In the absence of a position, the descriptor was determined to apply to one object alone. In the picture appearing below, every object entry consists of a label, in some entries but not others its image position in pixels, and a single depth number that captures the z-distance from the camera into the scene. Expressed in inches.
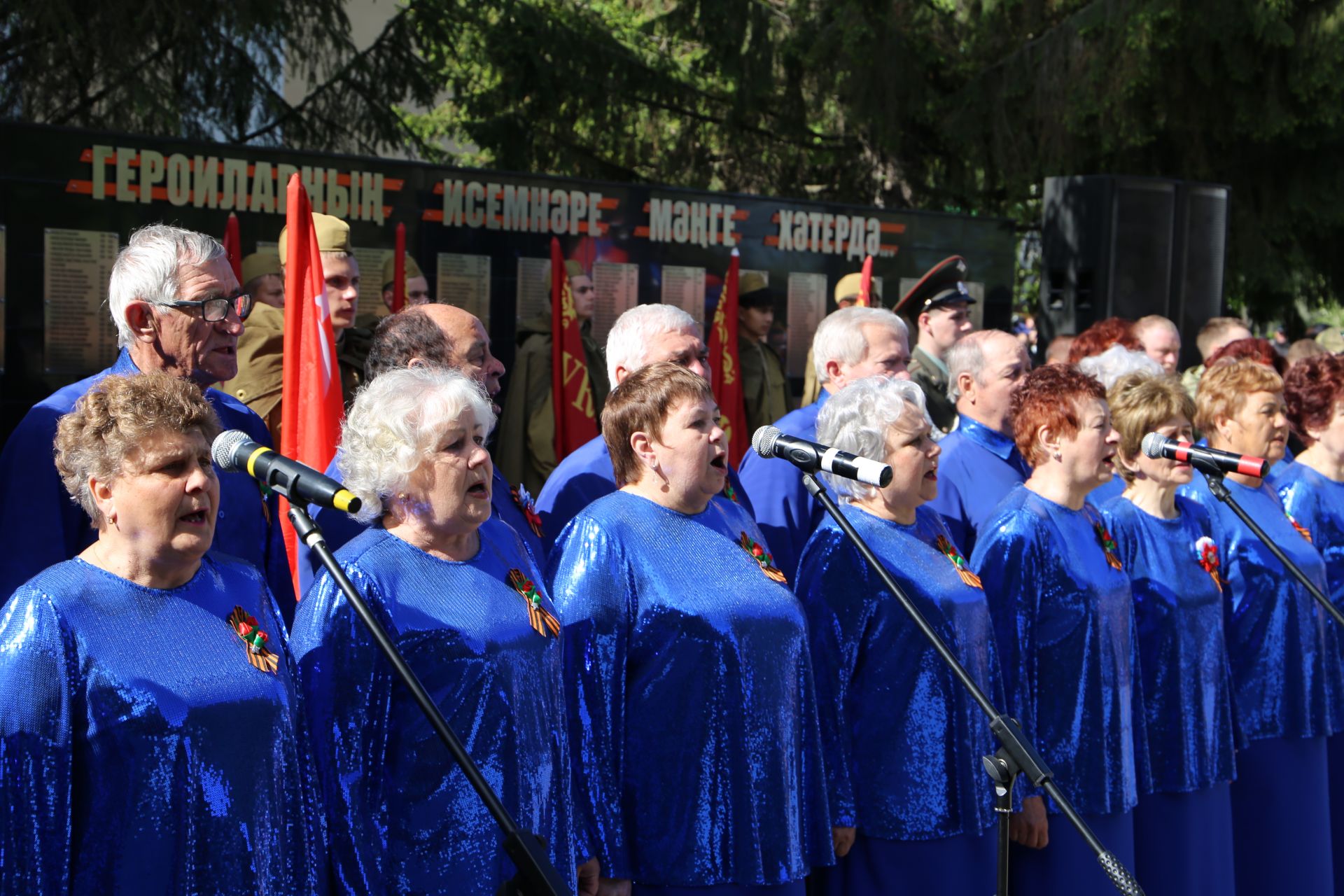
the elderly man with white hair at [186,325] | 142.6
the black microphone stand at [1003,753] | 130.7
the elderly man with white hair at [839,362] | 194.5
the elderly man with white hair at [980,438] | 208.1
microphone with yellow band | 100.6
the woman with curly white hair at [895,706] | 161.3
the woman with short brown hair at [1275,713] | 213.3
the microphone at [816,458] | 132.8
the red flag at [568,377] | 271.6
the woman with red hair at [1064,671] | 175.9
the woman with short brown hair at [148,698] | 101.8
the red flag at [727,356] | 289.4
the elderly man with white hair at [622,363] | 176.7
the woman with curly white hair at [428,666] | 119.6
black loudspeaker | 430.6
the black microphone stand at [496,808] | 98.7
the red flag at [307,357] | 191.3
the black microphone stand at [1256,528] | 180.7
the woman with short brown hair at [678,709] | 141.5
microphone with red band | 173.3
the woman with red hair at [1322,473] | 239.8
